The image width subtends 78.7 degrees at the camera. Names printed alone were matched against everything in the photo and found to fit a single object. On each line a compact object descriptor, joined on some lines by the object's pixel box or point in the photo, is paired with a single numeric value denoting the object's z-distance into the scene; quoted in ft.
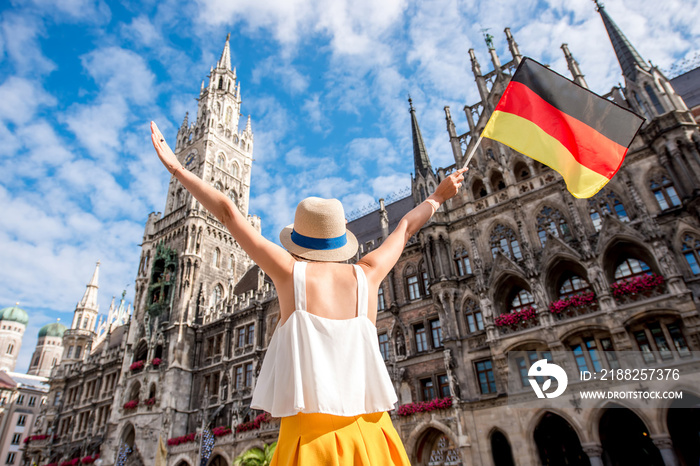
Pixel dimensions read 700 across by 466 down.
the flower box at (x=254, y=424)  75.56
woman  7.09
